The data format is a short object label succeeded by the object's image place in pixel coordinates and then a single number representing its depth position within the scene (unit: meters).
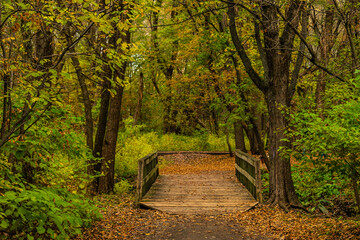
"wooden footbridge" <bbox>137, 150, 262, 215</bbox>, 8.27
